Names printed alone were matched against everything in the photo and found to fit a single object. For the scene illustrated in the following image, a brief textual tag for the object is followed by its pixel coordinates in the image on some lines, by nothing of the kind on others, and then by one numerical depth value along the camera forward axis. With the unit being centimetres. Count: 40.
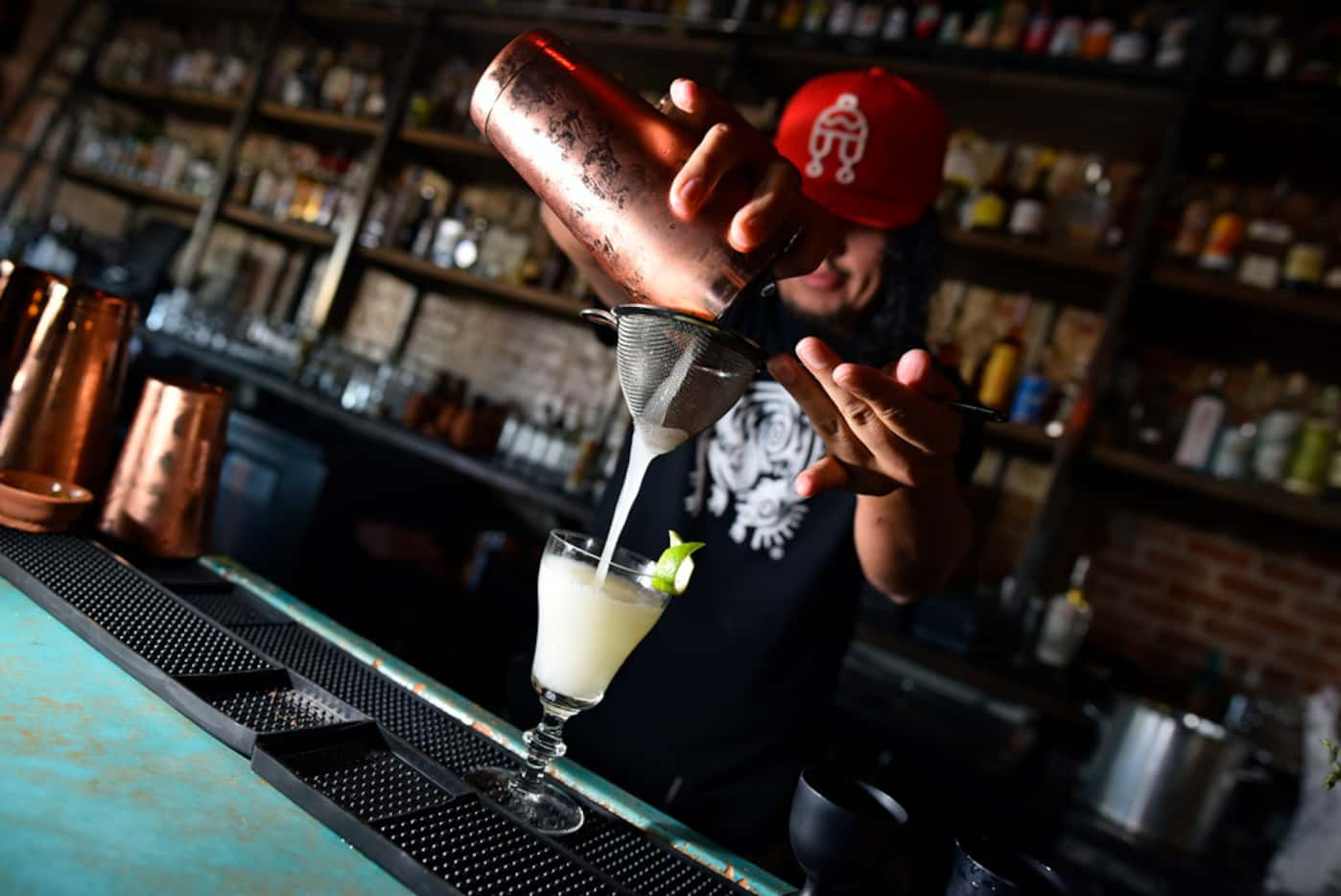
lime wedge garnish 91
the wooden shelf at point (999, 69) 266
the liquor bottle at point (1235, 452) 254
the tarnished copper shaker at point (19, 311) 117
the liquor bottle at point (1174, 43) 264
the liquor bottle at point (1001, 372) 285
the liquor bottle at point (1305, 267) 249
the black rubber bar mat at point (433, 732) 83
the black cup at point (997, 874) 67
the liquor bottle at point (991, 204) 284
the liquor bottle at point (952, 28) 299
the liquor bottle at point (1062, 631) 251
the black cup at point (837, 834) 71
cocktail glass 90
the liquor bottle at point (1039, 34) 290
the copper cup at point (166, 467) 117
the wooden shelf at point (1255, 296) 242
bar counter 64
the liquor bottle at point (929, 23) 302
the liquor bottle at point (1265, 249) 253
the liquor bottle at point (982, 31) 295
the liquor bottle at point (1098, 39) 279
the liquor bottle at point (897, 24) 303
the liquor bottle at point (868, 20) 307
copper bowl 109
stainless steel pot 202
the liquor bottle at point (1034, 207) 278
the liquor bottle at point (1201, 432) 259
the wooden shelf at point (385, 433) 292
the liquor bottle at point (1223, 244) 257
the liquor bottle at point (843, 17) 313
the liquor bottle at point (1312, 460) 248
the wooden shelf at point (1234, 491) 237
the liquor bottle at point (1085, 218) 282
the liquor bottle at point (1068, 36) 283
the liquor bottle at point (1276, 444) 252
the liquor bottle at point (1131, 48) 268
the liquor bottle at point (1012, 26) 295
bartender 138
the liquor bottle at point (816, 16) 318
